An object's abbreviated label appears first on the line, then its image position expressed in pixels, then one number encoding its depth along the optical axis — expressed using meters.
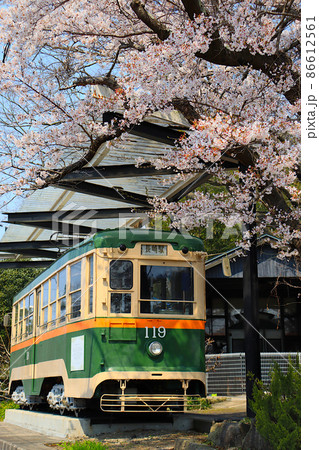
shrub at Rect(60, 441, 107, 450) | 7.48
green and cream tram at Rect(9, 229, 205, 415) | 9.51
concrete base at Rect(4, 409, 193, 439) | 9.65
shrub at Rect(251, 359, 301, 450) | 6.03
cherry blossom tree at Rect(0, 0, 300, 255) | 8.02
